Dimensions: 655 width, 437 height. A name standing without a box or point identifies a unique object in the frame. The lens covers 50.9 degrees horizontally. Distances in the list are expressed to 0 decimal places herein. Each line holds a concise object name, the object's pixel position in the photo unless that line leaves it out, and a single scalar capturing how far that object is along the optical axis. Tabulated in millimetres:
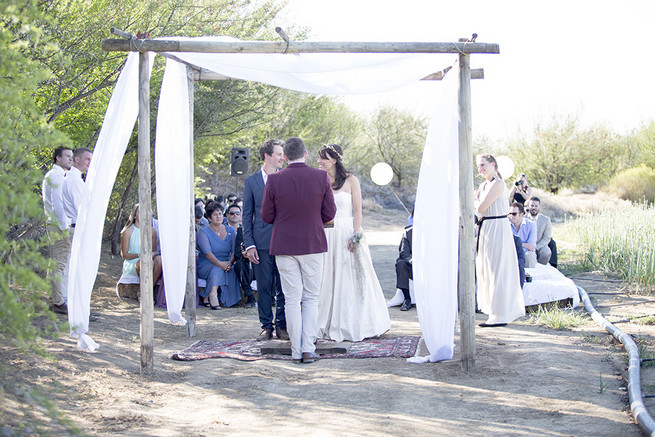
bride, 6664
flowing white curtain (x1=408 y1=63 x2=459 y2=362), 5422
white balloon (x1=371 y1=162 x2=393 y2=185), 10727
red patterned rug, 5879
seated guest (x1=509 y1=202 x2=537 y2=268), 9047
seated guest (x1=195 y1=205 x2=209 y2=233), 10203
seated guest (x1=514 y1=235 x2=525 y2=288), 7934
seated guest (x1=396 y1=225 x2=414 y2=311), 8938
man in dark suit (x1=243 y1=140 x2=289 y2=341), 6383
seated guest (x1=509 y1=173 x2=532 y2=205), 10344
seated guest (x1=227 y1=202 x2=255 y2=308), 9023
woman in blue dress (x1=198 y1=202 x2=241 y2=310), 8883
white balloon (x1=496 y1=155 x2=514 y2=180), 9845
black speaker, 12914
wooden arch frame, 5266
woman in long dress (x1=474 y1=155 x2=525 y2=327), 7285
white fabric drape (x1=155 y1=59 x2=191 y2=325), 6332
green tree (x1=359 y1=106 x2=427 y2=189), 37500
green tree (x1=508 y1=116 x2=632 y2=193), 31547
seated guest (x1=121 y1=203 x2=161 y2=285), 8719
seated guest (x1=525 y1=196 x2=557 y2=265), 10062
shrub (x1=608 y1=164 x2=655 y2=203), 27984
